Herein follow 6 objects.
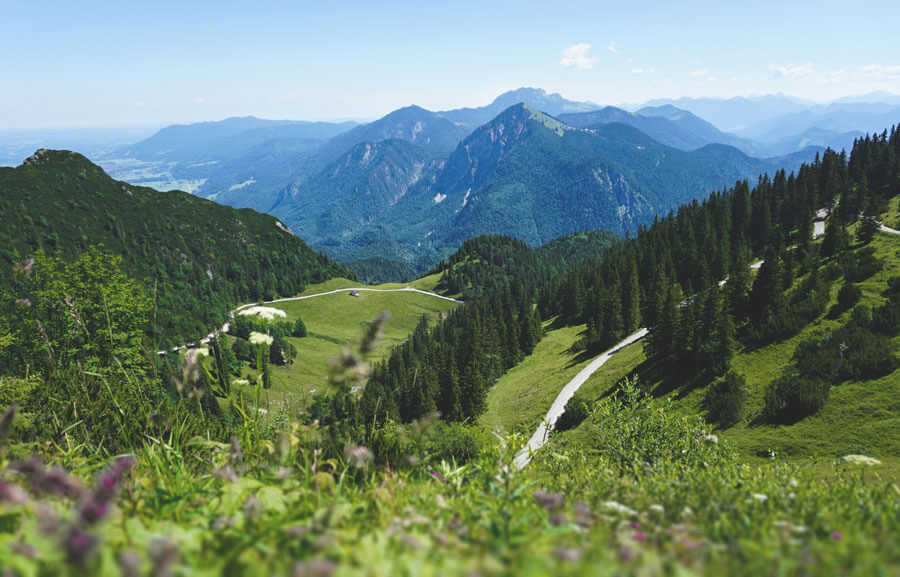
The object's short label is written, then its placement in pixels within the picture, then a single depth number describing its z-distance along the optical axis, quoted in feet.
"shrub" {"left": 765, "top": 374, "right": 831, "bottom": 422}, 112.68
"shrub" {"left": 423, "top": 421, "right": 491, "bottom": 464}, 97.25
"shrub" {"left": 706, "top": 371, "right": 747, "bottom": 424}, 127.44
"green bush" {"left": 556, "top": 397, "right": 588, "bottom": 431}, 168.66
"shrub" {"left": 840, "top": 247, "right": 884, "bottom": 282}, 176.96
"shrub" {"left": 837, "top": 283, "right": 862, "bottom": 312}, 158.12
